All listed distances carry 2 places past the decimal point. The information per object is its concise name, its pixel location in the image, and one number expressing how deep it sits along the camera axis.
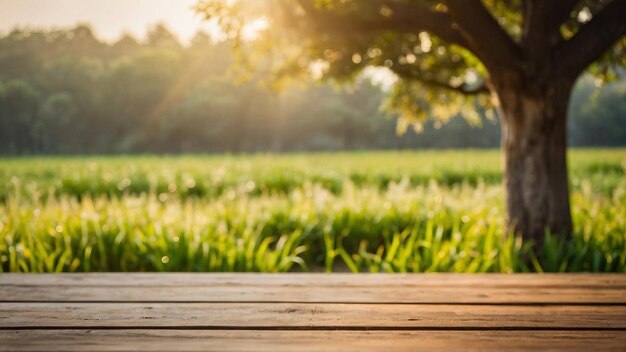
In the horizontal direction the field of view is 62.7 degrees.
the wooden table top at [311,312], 1.99
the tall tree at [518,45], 4.69
